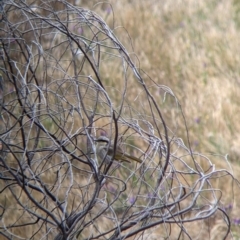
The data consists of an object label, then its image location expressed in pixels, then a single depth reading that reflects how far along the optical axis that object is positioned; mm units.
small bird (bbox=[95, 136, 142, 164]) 7707
